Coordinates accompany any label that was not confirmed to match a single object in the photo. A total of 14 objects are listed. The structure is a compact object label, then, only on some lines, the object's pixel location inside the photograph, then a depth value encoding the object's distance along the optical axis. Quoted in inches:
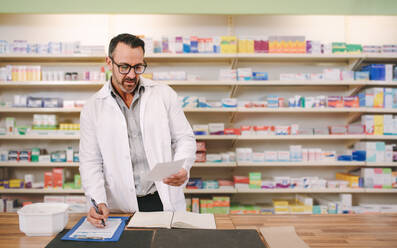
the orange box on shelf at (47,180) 150.2
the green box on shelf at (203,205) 148.8
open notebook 56.8
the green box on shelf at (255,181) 149.7
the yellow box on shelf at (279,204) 150.6
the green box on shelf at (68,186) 149.7
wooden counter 53.7
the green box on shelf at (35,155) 150.6
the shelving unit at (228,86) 148.3
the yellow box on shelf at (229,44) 150.1
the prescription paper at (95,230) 52.4
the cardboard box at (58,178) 150.3
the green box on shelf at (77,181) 148.1
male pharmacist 72.3
